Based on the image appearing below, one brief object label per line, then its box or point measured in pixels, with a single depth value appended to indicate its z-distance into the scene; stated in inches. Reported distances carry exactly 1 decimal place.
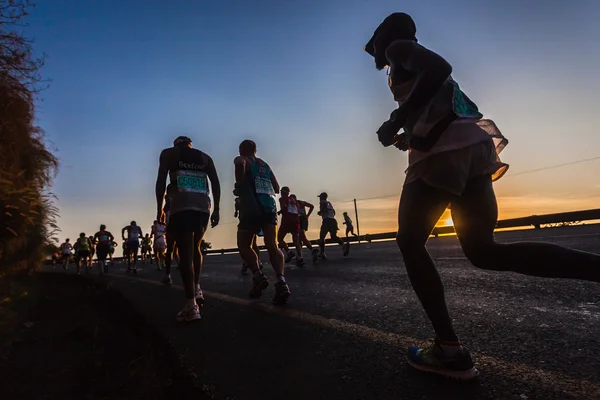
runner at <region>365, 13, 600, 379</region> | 74.9
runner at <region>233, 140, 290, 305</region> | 183.8
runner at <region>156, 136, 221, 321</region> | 163.9
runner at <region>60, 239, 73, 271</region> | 943.7
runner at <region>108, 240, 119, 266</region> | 611.0
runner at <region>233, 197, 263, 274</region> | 271.6
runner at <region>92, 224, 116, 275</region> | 584.2
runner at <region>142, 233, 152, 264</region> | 968.9
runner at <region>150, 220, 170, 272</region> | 552.7
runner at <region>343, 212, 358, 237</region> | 809.2
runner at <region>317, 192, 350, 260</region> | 483.8
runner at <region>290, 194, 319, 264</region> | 468.4
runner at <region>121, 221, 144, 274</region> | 601.6
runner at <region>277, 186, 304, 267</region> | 411.8
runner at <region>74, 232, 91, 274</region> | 665.0
